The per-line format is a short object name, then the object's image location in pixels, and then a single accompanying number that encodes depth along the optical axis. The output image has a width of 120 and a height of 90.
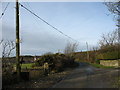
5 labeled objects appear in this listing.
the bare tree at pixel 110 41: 34.83
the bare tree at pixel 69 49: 29.53
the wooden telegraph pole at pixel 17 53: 6.76
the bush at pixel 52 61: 13.76
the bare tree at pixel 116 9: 8.40
